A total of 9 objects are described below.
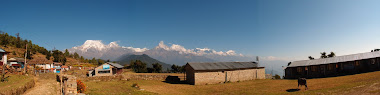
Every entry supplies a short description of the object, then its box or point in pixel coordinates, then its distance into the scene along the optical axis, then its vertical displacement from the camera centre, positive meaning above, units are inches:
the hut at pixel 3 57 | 1359.1 -3.0
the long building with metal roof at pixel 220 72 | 1359.5 -146.2
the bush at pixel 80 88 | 718.0 -128.6
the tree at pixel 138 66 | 3058.1 -197.8
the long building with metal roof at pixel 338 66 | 1234.0 -91.9
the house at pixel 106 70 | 1962.0 -159.1
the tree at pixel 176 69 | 3320.4 -263.0
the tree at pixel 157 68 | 3222.4 -235.7
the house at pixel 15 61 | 1783.0 -52.3
